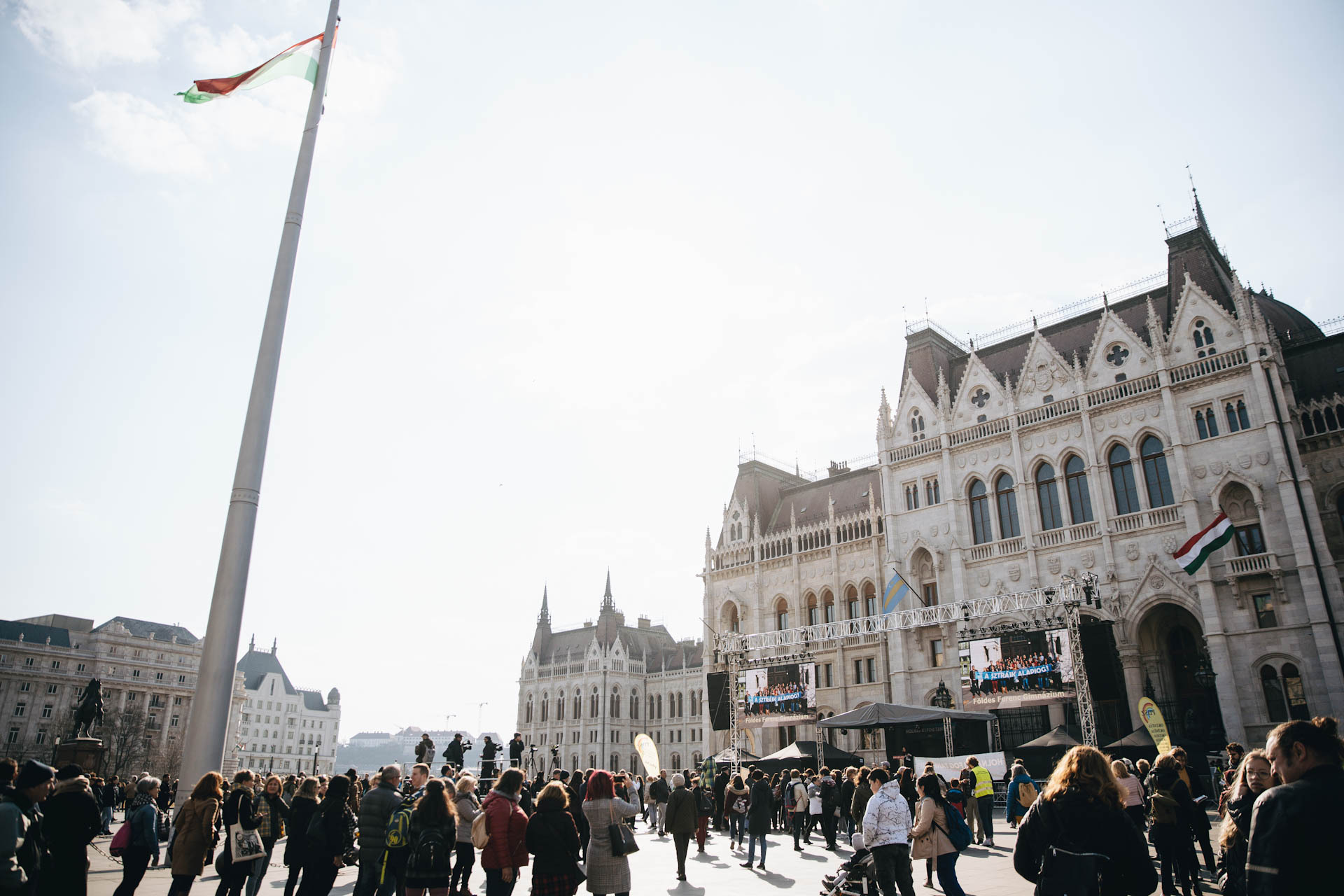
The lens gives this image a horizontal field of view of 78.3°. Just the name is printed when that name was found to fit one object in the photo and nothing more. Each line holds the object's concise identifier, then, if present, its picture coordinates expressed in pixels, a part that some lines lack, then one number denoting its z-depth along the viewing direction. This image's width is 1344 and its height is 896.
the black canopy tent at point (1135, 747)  24.14
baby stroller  10.22
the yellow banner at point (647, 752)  23.77
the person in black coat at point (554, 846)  7.66
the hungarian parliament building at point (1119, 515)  27.88
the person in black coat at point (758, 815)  15.58
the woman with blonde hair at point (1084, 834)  5.03
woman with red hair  8.60
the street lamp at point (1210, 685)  28.73
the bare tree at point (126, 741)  72.31
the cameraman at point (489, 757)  20.93
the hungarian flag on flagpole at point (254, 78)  12.80
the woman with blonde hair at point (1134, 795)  11.55
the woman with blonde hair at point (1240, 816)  6.62
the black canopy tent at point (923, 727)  23.86
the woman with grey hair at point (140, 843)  8.84
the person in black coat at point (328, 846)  8.73
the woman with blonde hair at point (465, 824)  9.72
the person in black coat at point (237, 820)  9.05
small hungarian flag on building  27.27
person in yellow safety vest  18.02
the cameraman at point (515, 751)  17.06
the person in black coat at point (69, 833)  6.80
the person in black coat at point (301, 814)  9.46
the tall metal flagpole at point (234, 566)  8.42
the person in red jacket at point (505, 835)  8.23
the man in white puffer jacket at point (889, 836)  9.29
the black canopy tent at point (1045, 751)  24.03
